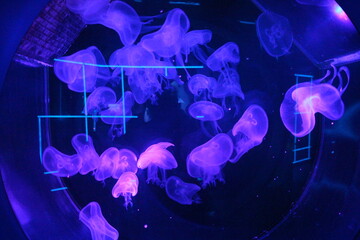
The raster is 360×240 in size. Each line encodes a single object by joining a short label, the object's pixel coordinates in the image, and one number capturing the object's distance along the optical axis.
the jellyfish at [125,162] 1.94
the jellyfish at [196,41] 1.89
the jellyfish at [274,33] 1.88
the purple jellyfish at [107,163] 1.93
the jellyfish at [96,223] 1.85
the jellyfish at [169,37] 1.85
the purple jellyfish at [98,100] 1.88
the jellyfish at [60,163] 1.78
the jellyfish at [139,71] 1.88
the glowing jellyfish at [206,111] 1.90
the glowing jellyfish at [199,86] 1.89
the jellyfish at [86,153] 1.89
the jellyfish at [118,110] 1.89
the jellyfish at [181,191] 1.99
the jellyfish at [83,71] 1.77
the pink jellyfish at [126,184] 1.96
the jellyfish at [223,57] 1.91
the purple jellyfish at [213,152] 1.97
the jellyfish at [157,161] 1.93
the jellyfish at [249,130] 1.98
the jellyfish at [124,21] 1.79
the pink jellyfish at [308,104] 1.87
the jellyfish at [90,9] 1.58
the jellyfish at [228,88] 1.96
